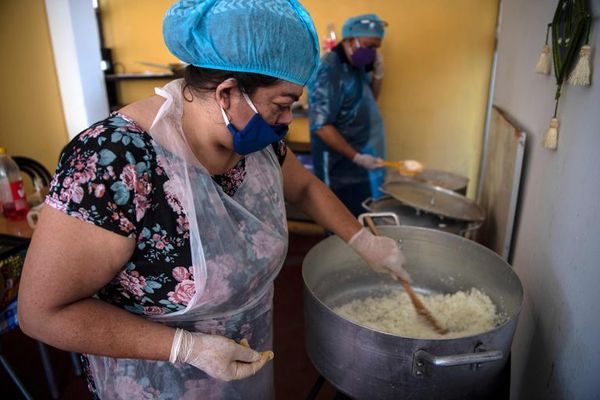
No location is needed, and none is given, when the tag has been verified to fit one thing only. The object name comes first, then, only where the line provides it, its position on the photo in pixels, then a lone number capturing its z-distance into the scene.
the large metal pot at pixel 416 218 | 1.59
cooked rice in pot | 1.20
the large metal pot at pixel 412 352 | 0.82
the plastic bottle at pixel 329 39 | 2.92
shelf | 3.39
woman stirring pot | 0.67
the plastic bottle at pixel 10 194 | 1.83
